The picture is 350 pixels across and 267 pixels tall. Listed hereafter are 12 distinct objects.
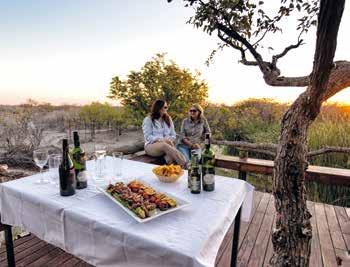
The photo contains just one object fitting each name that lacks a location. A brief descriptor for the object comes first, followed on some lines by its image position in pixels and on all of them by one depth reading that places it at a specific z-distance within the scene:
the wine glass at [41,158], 1.44
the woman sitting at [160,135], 3.47
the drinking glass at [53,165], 1.50
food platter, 1.04
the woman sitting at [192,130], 3.83
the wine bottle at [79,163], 1.40
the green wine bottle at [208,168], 1.42
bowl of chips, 1.54
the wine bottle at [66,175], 1.29
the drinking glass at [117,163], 1.63
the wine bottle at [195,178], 1.38
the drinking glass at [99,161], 1.62
